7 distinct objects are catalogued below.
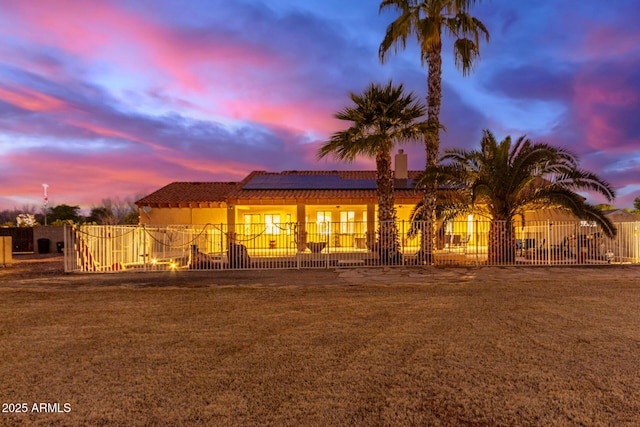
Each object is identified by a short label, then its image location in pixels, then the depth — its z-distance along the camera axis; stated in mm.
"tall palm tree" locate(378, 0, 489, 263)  15273
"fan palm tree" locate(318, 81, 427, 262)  15062
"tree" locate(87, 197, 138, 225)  47728
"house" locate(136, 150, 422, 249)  22047
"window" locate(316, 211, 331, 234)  24723
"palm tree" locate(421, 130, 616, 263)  14102
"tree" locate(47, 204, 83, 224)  47344
